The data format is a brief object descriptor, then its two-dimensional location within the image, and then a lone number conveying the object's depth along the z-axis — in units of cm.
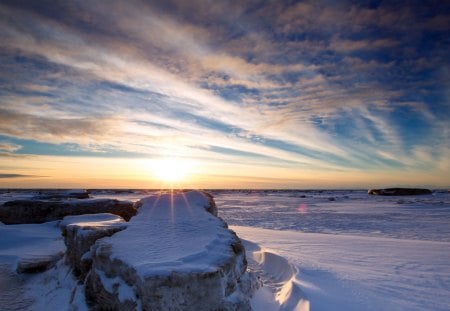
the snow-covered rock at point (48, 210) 888
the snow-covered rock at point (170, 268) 254
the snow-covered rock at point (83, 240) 399
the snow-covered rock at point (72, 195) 1419
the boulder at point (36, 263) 502
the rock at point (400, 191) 4427
